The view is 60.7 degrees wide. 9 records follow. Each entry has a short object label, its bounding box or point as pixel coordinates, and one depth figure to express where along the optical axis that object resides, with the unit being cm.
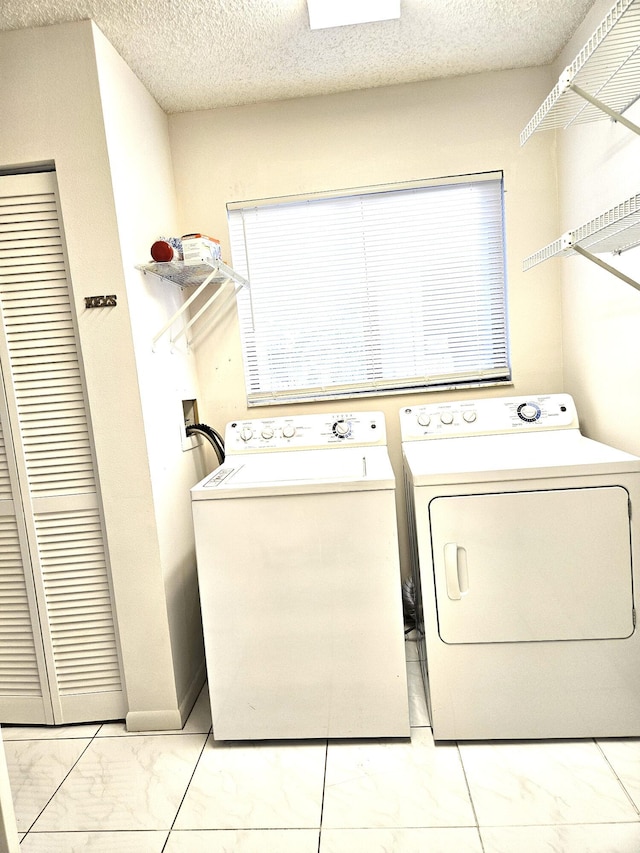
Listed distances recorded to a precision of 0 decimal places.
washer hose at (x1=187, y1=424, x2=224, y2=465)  249
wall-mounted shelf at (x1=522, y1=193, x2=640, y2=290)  129
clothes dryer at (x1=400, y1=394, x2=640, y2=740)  171
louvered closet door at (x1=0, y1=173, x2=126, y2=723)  195
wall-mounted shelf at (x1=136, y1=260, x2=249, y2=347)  208
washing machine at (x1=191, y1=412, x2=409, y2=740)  181
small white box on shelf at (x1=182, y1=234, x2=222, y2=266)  207
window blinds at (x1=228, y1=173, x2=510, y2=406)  254
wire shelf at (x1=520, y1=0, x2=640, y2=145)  127
